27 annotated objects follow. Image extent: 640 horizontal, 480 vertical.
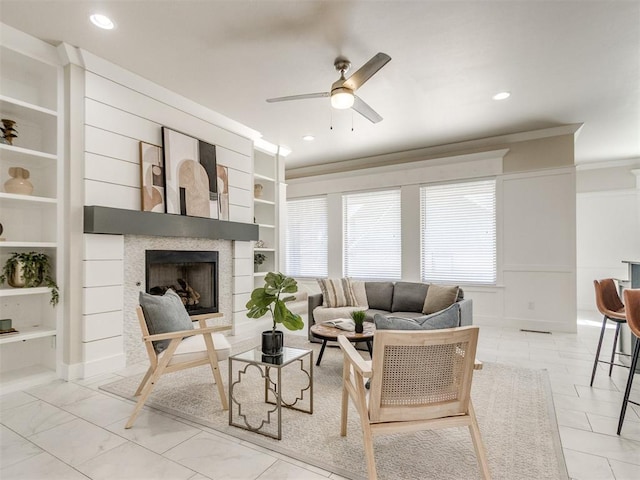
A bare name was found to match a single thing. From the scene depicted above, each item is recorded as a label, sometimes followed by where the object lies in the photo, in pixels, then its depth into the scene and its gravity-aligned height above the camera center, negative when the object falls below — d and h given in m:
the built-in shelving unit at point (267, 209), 5.81 +0.59
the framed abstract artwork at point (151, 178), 3.54 +0.69
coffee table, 3.02 -0.84
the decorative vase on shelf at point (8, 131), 2.91 +0.98
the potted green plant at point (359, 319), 3.18 -0.72
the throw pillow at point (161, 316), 2.44 -0.54
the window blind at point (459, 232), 5.36 +0.17
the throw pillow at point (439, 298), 4.11 -0.68
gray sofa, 4.18 -0.79
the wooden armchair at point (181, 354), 2.30 -0.80
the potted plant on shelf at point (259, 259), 5.72 -0.27
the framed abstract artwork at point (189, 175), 3.77 +0.80
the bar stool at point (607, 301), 2.96 -0.54
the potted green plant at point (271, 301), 2.31 -0.41
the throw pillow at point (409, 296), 4.42 -0.71
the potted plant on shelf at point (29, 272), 2.87 -0.23
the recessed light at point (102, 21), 2.57 +1.72
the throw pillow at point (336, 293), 4.45 -0.67
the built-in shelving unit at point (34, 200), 2.93 +0.38
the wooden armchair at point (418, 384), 1.59 -0.69
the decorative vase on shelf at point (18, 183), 2.90 +0.53
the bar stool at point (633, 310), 2.21 -0.45
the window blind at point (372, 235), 6.14 +0.14
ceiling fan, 2.52 +1.29
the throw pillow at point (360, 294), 4.63 -0.71
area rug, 1.80 -1.20
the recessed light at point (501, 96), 3.81 +1.67
